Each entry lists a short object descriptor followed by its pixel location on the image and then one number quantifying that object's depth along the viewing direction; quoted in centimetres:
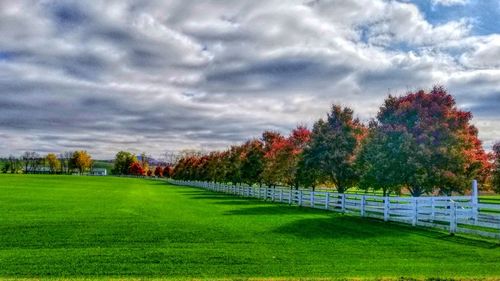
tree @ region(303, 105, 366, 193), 3653
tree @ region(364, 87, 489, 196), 2480
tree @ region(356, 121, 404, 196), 2567
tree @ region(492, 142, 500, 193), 4116
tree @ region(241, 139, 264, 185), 5803
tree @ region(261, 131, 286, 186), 4941
